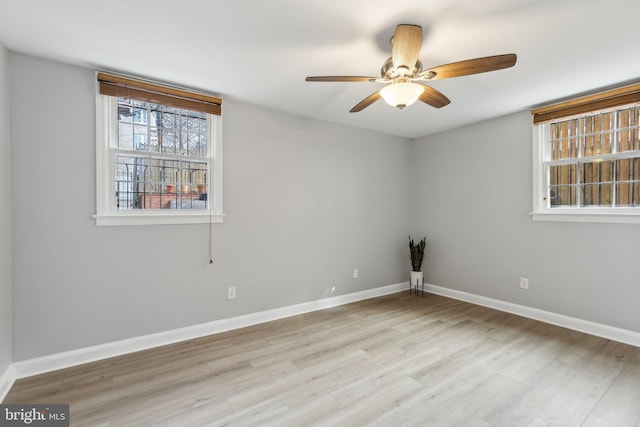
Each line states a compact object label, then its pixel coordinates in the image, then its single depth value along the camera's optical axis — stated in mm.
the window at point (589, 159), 2727
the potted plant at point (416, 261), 4238
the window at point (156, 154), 2436
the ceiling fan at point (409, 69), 1658
